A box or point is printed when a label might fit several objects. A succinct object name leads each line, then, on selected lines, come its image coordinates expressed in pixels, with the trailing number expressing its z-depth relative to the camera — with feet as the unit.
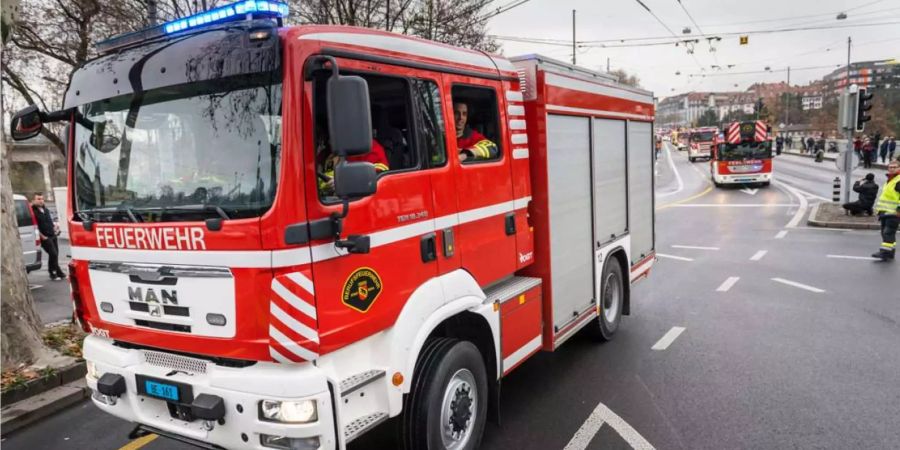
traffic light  48.16
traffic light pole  49.47
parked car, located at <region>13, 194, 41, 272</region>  35.70
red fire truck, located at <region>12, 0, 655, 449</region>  9.00
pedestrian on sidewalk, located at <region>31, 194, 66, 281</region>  37.83
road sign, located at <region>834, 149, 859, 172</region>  51.06
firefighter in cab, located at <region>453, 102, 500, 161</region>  12.72
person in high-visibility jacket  32.76
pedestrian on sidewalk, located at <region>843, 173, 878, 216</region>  44.24
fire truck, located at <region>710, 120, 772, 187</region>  84.94
